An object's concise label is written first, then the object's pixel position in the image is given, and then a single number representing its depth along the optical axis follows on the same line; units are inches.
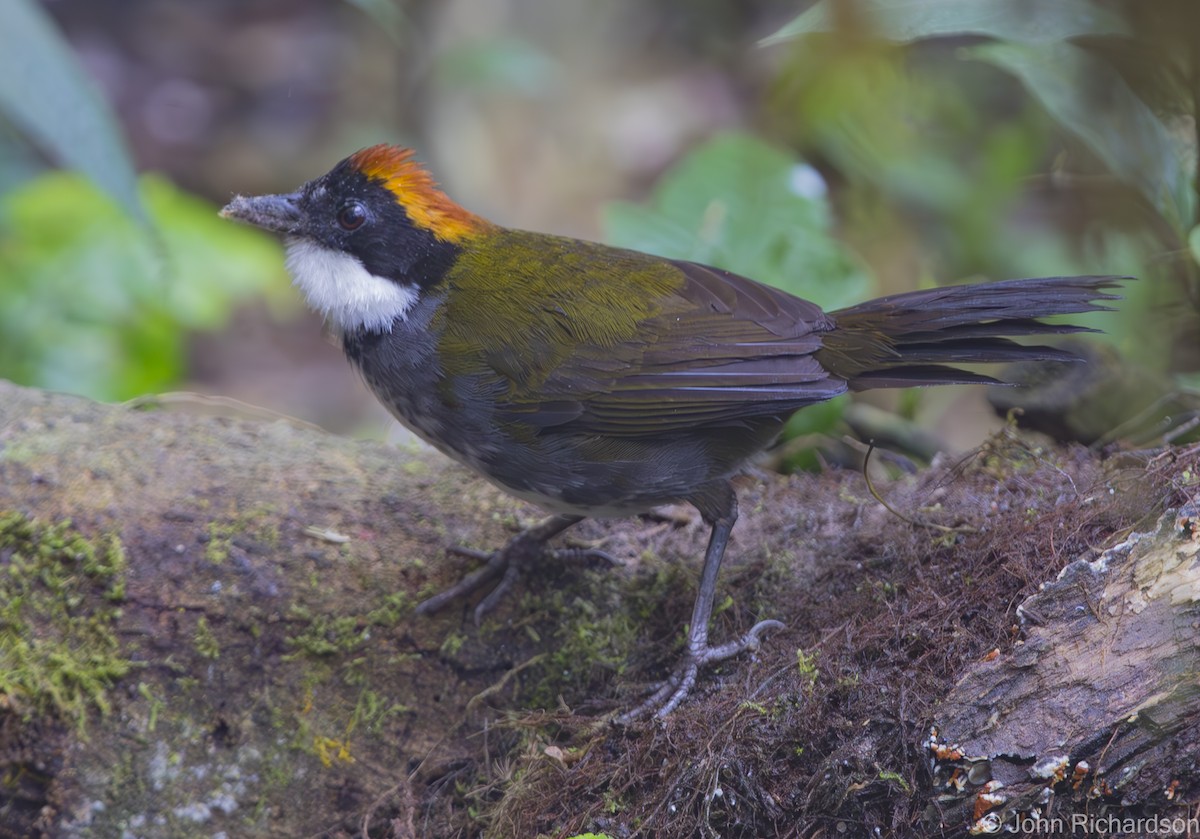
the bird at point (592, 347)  237.3
